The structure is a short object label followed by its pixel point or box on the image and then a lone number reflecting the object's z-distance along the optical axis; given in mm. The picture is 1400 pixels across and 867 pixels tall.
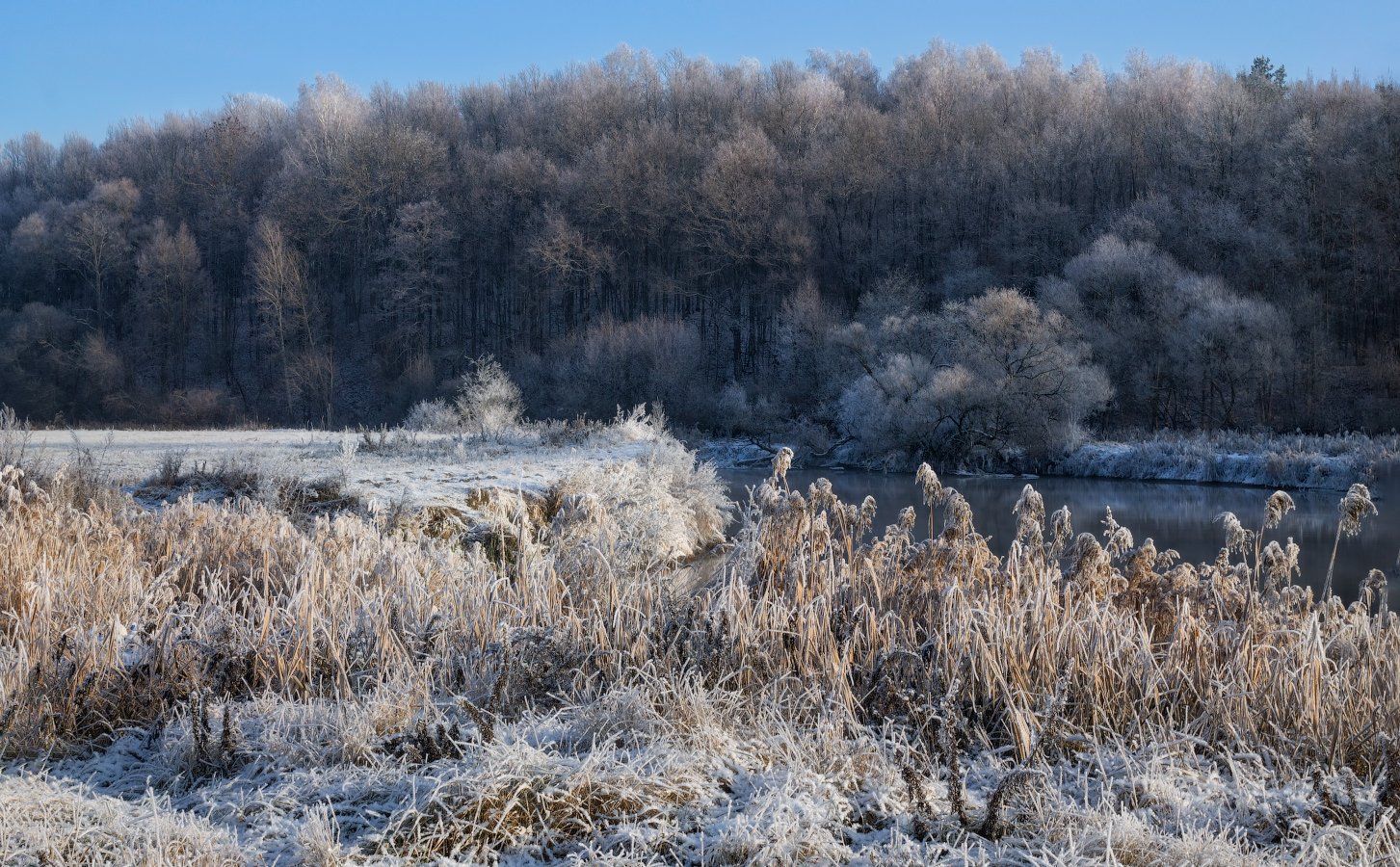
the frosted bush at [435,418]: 23500
